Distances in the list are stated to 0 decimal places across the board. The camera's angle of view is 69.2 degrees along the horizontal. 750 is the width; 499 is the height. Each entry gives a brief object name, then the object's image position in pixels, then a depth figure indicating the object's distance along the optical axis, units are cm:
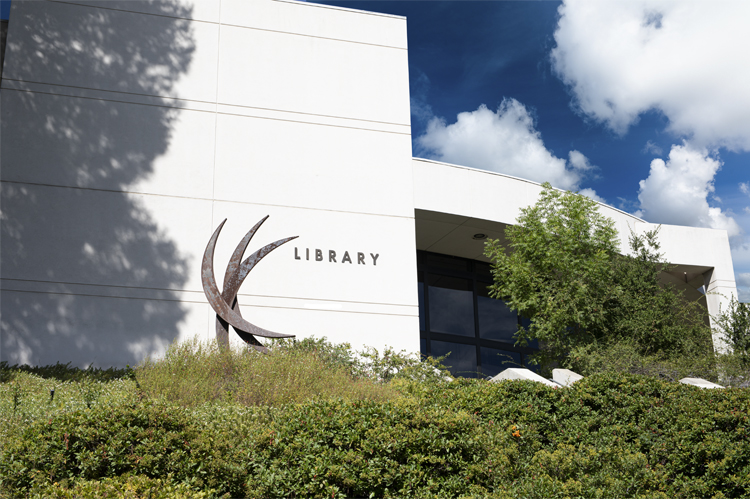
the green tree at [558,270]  1427
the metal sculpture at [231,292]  1067
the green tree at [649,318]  1510
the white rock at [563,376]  1091
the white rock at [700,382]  977
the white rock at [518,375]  929
